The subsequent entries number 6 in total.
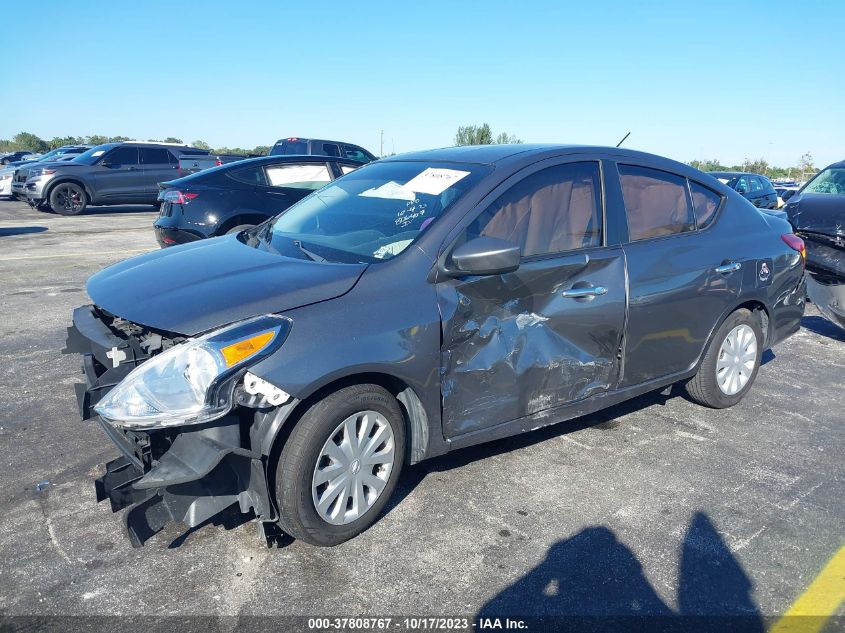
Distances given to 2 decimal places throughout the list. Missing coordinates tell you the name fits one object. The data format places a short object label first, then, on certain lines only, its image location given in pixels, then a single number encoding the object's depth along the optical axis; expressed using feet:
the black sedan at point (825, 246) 21.13
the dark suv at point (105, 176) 54.60
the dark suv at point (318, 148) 57.47
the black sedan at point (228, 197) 27.25
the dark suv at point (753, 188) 55.72
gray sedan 9.20
